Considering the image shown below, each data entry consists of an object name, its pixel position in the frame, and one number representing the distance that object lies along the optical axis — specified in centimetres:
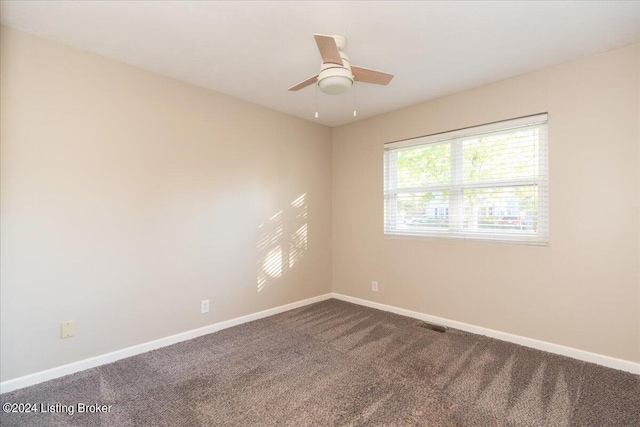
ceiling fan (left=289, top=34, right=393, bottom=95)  186
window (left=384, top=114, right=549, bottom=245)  283
